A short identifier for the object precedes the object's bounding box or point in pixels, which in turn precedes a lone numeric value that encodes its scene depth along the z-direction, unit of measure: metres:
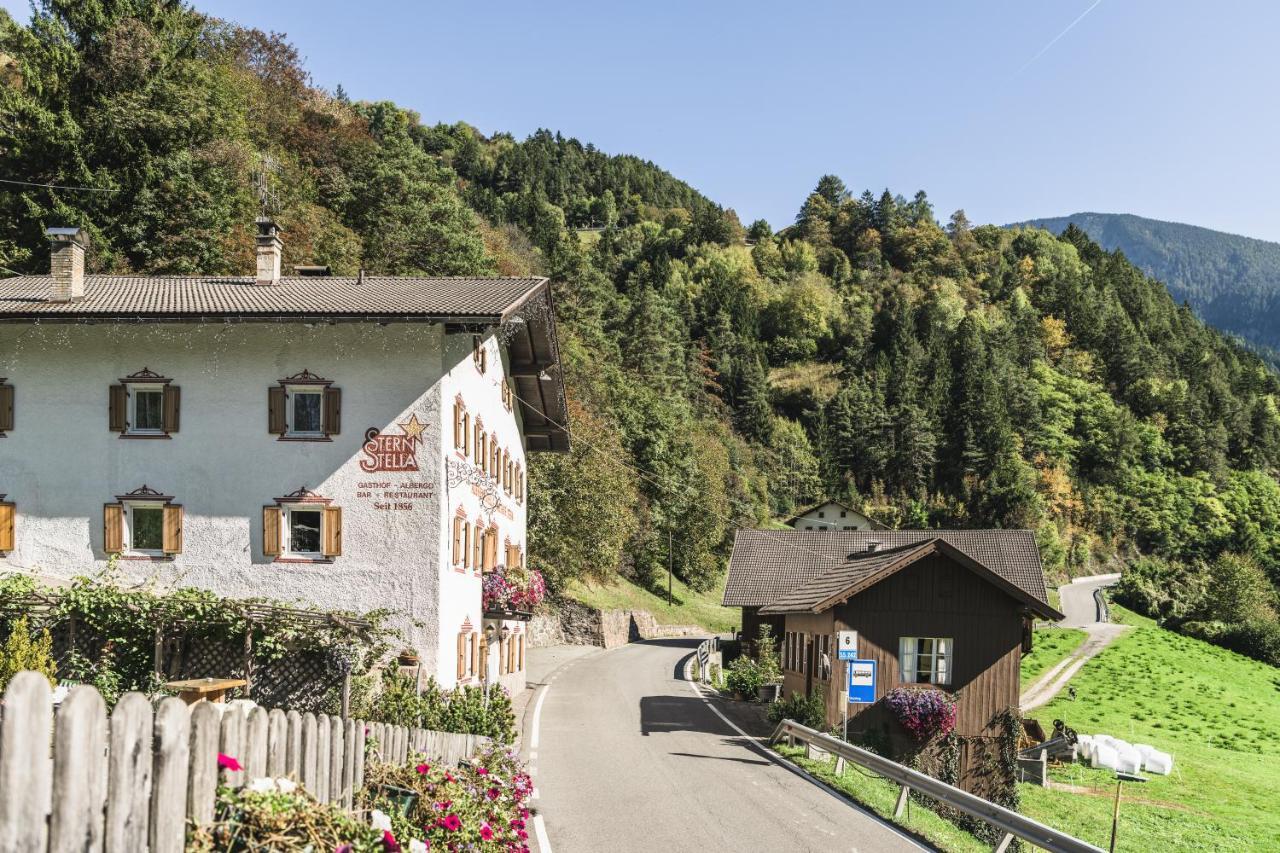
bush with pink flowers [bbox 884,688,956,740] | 26.14
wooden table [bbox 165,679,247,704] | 17.23
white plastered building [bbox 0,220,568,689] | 23.89
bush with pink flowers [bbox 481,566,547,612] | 28.78
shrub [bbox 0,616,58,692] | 16.78
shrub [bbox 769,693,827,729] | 25.69
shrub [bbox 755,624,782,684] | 33.41
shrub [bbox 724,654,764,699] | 33.06
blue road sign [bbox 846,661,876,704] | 20.72
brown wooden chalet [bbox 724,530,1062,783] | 26.97
